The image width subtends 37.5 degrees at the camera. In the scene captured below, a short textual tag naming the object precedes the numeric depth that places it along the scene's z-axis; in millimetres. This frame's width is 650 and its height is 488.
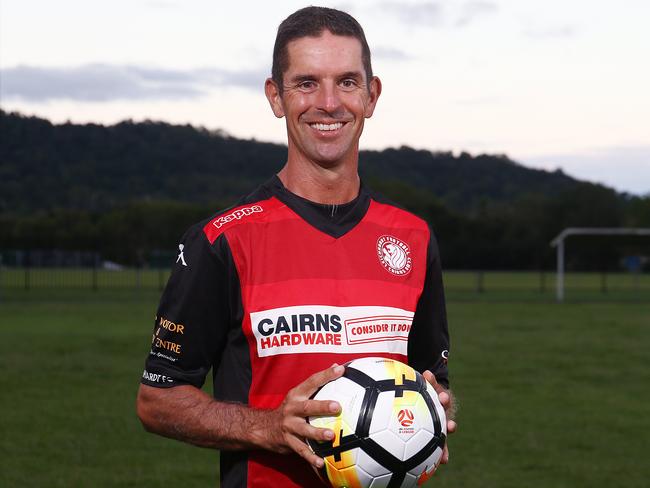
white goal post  37825
